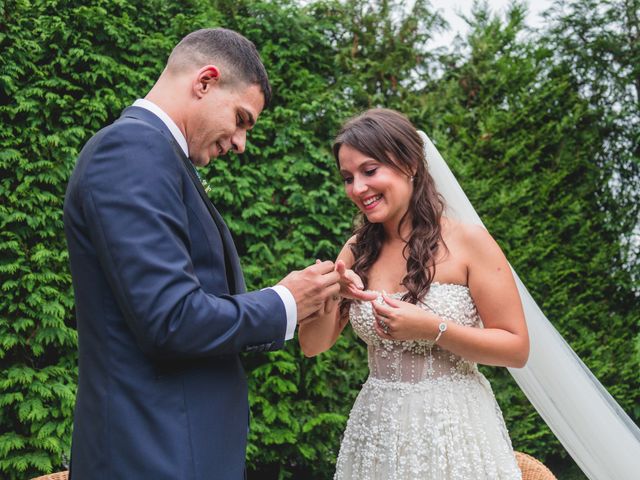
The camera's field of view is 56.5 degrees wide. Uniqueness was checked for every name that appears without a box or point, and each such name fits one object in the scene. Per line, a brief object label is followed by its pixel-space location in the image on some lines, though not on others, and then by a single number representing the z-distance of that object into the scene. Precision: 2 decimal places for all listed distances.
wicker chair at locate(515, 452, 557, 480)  2.98
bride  2.44
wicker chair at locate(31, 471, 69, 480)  2.98
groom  1.47
